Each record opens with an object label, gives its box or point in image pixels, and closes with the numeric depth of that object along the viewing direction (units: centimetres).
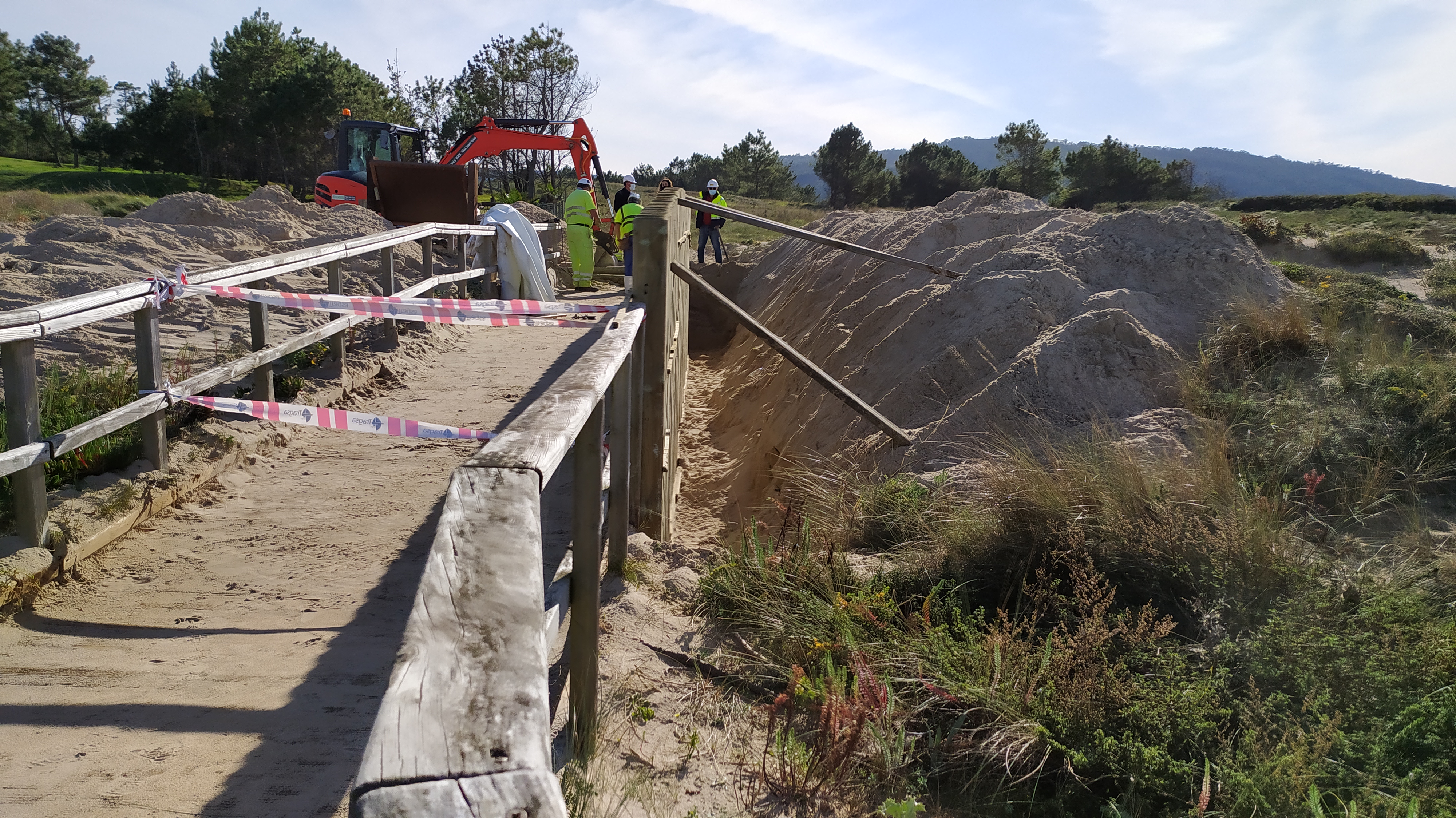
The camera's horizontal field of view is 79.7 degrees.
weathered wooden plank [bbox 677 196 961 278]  585
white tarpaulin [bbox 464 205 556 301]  1166
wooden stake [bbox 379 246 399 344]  848
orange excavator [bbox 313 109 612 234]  1545
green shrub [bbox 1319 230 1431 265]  1522
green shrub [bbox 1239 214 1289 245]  1588
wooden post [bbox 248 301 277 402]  606
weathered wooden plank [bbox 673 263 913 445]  517
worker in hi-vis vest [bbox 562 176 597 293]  1406
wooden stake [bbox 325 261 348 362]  727
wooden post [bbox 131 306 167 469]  481
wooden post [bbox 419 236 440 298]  952
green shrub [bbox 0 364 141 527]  453
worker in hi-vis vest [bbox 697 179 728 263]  1594
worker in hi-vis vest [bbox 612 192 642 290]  1366
